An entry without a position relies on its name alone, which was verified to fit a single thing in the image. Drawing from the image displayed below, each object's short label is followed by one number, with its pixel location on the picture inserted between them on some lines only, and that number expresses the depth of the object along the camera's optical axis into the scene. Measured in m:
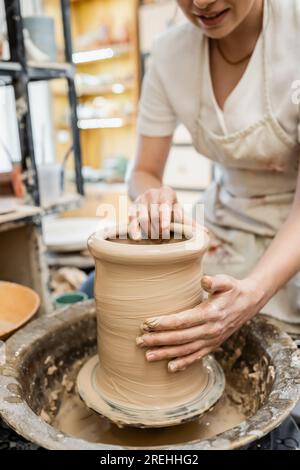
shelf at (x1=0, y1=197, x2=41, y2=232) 1.15
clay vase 0.76
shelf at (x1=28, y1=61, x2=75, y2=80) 1.32
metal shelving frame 1.23
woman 0.77
